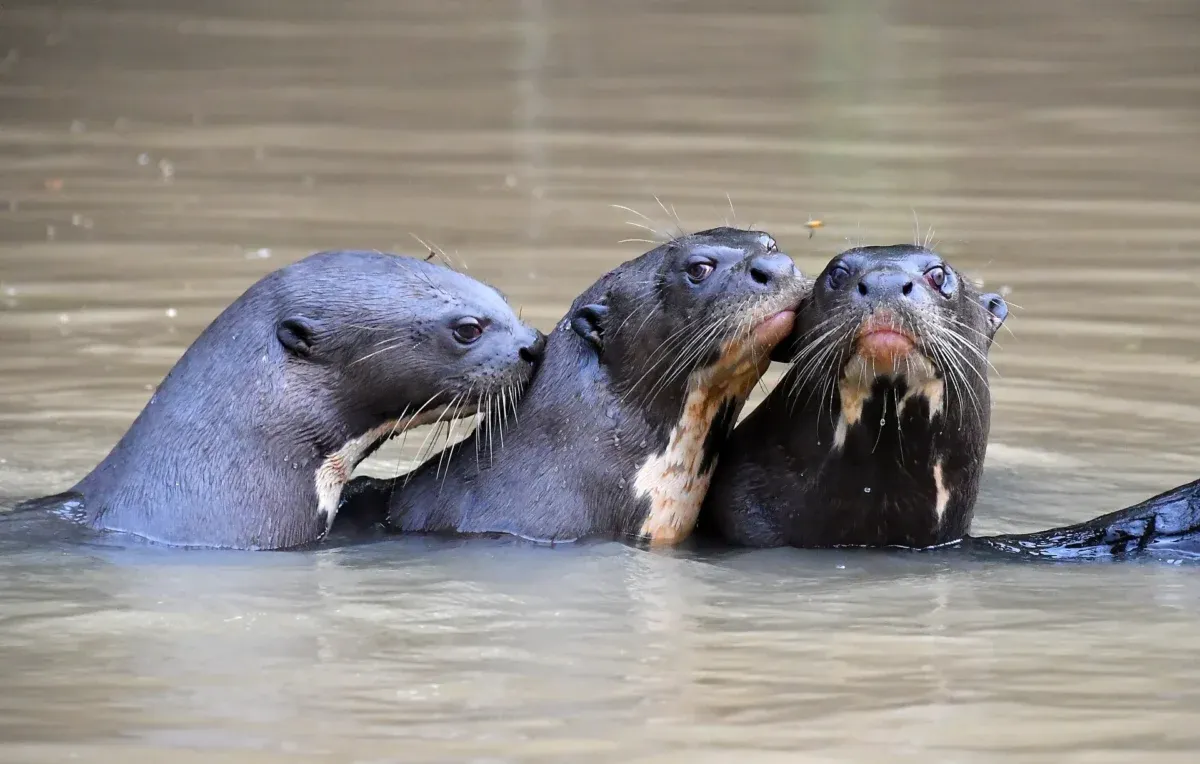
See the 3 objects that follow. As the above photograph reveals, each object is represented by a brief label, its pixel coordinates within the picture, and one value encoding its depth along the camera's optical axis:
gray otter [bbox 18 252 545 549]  12.98
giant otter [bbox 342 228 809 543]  13.23
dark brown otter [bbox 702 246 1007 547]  12.19
